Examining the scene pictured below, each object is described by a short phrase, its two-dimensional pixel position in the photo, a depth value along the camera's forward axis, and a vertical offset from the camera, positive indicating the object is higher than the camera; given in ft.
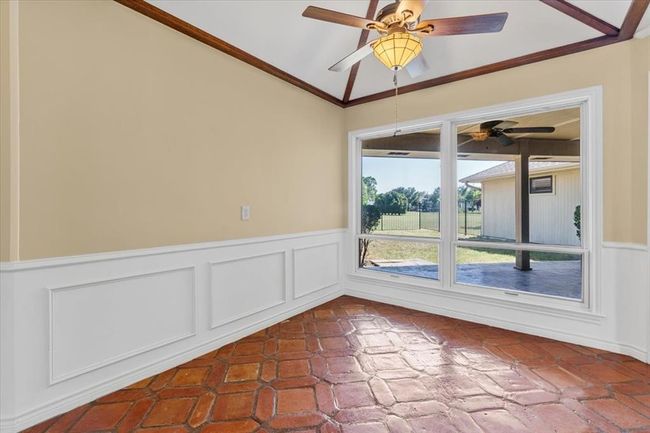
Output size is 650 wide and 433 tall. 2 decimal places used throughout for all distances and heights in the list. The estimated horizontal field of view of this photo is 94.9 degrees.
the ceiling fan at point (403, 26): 6.11 +4.15
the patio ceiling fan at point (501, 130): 9.88 +2.97
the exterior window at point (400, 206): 12.04 +0.45
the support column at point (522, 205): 10.17 +0.38
